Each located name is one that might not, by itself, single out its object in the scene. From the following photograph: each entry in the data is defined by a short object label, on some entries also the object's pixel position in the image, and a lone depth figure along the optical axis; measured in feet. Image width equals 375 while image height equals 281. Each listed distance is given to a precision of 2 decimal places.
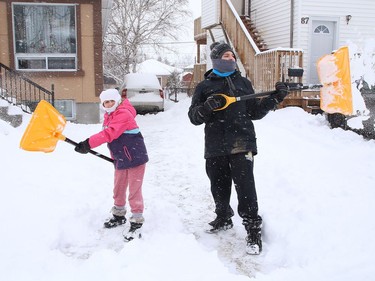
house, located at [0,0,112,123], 37.09
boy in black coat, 11.64
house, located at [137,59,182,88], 183.62
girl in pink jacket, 12.42
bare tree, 92.12
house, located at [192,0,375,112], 44.69
